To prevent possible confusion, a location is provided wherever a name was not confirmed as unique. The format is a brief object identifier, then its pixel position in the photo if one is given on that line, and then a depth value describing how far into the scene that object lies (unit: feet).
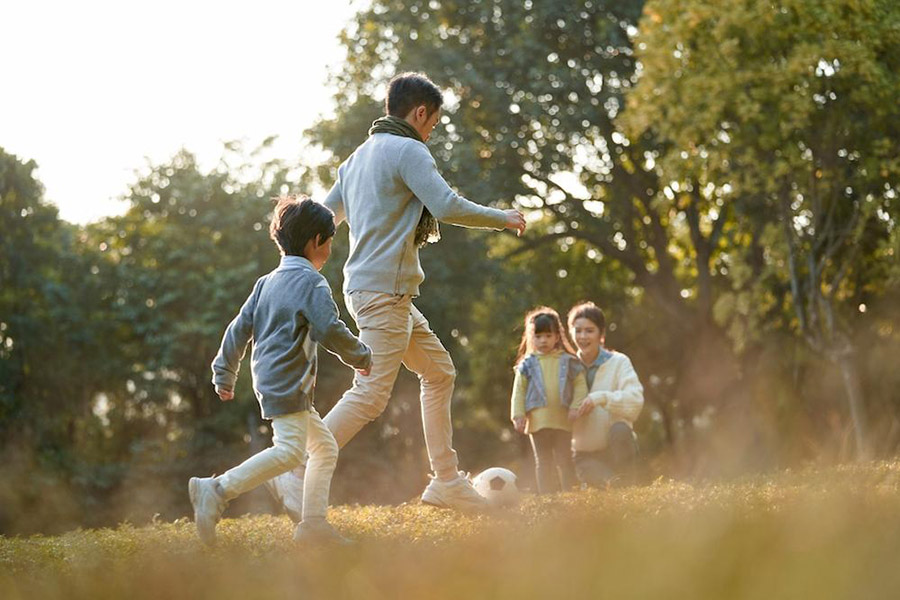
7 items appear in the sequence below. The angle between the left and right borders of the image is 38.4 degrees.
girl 31.04
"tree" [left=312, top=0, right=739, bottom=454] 87.45
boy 19.69
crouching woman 31.22
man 21.88
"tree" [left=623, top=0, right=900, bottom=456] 66.44
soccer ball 25.64
